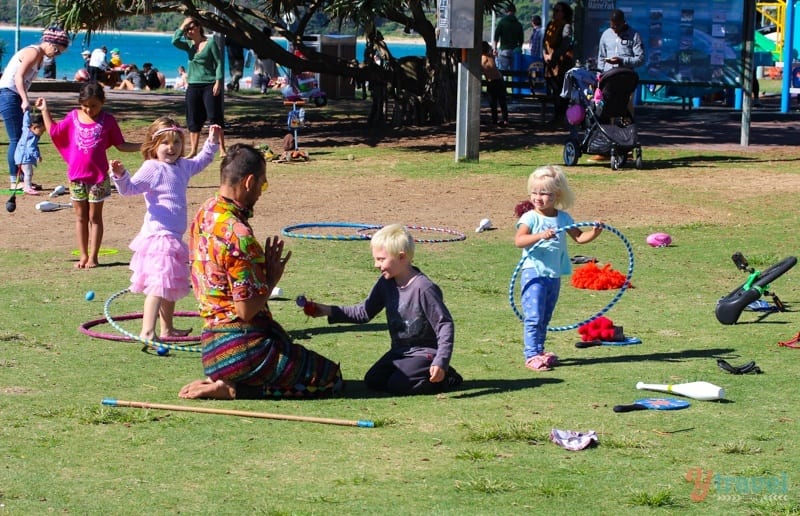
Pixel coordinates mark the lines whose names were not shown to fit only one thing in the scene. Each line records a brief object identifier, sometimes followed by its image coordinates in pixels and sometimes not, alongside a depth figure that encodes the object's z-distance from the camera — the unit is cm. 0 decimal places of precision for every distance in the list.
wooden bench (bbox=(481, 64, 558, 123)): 2331
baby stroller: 1730
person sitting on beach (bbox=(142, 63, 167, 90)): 3625
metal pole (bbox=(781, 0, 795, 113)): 2575
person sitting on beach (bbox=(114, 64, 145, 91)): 3600
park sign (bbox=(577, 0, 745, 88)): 2066
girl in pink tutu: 829
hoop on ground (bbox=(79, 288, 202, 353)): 788
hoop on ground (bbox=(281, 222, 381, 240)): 1251
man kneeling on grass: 673
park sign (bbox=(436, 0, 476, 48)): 1794
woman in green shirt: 1839
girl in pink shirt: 1073
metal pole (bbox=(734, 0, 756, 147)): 1977
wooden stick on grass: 641
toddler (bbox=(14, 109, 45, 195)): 1532
